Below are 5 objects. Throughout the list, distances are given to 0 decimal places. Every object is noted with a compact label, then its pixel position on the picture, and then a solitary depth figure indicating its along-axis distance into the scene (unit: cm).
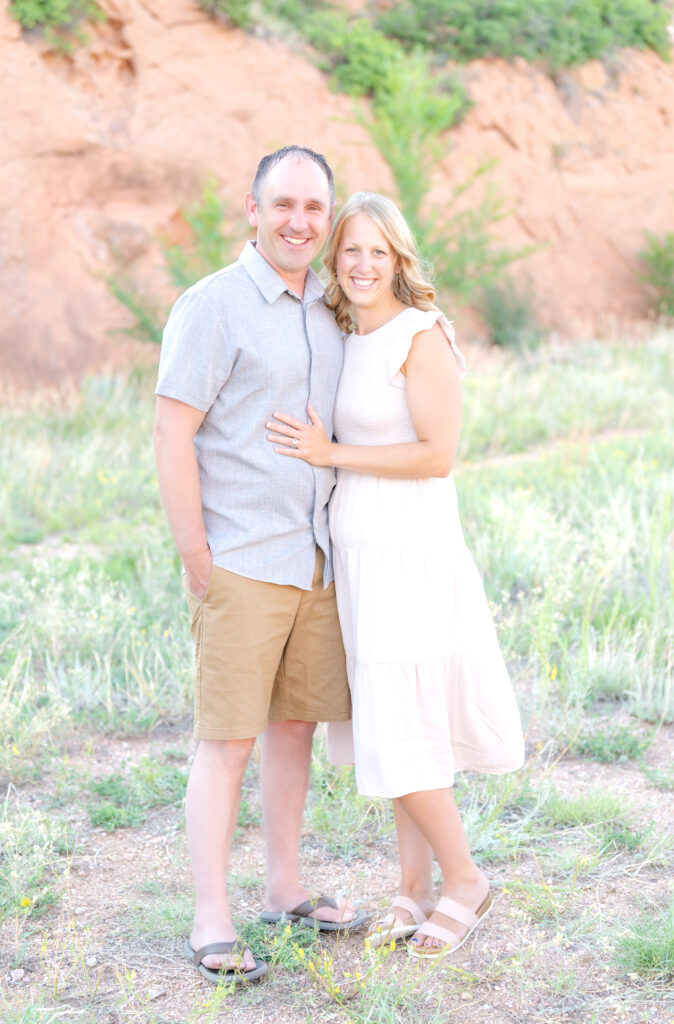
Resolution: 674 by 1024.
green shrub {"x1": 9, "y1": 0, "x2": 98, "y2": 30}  1168
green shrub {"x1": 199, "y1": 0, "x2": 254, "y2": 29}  1328
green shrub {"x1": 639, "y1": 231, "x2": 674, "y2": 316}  1562
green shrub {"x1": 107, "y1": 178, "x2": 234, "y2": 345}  1044
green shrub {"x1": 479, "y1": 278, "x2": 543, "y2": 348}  1419
